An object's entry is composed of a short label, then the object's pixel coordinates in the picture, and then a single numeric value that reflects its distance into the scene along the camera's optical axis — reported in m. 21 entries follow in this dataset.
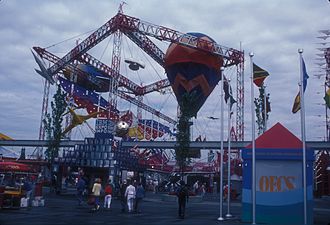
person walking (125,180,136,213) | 21.30
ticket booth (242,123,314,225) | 17.42
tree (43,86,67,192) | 39.97
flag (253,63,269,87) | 21.20
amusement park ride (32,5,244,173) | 51.78
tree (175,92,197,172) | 33.31
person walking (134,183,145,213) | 21.70
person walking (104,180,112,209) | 23.28
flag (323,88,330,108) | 49.39
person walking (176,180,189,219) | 19.11
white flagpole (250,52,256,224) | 16.61
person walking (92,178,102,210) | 21.69
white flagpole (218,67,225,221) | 19.02
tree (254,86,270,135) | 39.50
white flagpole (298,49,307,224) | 16.01
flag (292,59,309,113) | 22.65
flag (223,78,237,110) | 23.20
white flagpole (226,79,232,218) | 19.84
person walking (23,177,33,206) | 22.75
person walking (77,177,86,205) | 25.06
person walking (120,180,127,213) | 21.62
